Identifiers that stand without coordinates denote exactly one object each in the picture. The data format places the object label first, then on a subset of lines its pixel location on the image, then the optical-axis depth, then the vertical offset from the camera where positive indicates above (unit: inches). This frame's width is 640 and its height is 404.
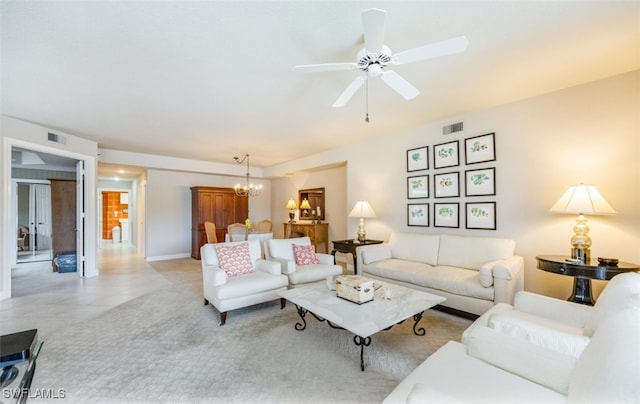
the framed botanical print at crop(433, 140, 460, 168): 153.7 +28.2
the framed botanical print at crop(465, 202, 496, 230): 140.7 -7.5
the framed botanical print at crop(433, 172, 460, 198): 154.1 +10.3
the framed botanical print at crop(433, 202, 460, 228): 154.8 -7.8
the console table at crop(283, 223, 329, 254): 246.2 -28.1
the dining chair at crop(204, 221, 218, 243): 233.6 -25.8
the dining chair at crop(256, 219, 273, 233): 257.3 -22.7
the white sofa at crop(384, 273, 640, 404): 31.6 -27.9
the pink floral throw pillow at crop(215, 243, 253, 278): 130.1 -28.2
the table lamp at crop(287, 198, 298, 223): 279.6 -5.5
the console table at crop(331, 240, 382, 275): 171.3 -28.6
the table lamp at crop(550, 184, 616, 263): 100.3 -2.7
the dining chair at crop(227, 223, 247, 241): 208.4 -23.7
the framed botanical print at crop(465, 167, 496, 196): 140.3 +10.9
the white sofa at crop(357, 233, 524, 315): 108.8 -33.5
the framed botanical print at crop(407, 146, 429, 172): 166.6 +28.1
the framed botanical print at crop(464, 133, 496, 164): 140.0 +29.1
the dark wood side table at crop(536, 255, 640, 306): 93.0 -25.5
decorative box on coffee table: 93.2 -31.4
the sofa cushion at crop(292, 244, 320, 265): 151.8 -30.3
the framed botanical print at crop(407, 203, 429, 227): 167.6 -7.8
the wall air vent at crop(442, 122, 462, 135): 152.4 +43.3
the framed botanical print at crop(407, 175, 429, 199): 167.3 +10.1
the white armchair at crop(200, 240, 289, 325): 115.0 -36.3
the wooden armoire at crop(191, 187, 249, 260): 268.5 -7.8
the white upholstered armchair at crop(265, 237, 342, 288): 137.2 -35.1
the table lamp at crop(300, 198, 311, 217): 268.5 -3.3
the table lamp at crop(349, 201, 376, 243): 179.3 -7.2
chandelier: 245.0 +13.5
